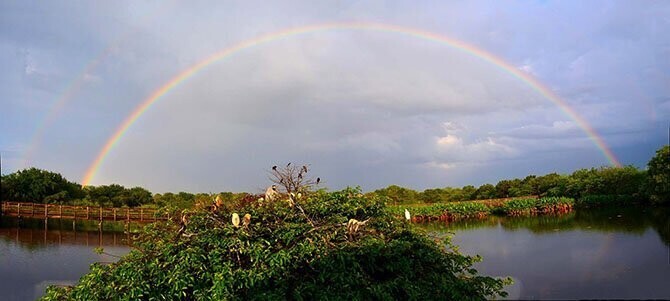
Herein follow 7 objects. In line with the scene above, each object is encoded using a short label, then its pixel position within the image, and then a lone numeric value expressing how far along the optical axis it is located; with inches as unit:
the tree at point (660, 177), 1320.1
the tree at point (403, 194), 1813.5
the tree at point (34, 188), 1679.4
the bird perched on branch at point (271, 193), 231.6
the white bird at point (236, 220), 198.2
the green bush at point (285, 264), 185.2
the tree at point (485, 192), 1905.8
